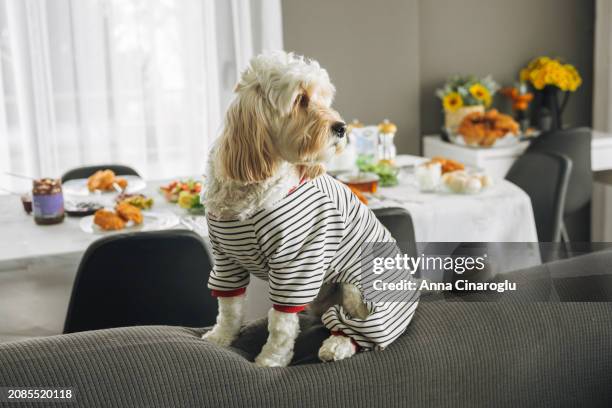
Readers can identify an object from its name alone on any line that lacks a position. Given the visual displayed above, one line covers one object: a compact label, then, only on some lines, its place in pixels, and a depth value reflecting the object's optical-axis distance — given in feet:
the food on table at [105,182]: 9.22
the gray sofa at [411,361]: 3.87
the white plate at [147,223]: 7.46
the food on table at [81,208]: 8.09
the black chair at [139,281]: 6.07
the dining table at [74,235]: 7.03
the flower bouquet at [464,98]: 13.03
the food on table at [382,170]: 9.24
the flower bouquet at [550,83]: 13.57
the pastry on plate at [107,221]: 7.39
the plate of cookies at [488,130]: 11.94
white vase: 12.91
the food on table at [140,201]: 8.21
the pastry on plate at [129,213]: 7.53
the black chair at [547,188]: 9.55
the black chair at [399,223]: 6.50
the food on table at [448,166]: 9.34
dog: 4.32
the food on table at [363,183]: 8.61
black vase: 13.74
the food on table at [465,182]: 8.62
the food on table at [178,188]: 8.66
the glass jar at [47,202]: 7.76
